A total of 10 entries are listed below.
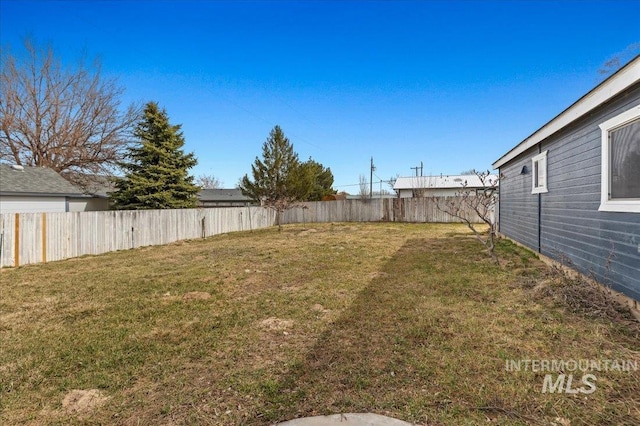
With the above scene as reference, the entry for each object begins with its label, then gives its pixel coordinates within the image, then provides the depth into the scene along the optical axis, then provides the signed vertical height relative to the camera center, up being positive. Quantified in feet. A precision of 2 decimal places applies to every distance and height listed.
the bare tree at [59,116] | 56.70 +18.08
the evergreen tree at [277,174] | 77.25 +8.86
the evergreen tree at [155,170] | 52.03 +6.59
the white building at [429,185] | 92.07 +7.46
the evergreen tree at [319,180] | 84.11 +9.24
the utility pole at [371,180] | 116.02 +10.87
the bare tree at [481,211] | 21.56 -0.73
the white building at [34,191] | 39.93 +2.20
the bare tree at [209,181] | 157.52 +14.45
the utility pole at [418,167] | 131.47 +17.83
